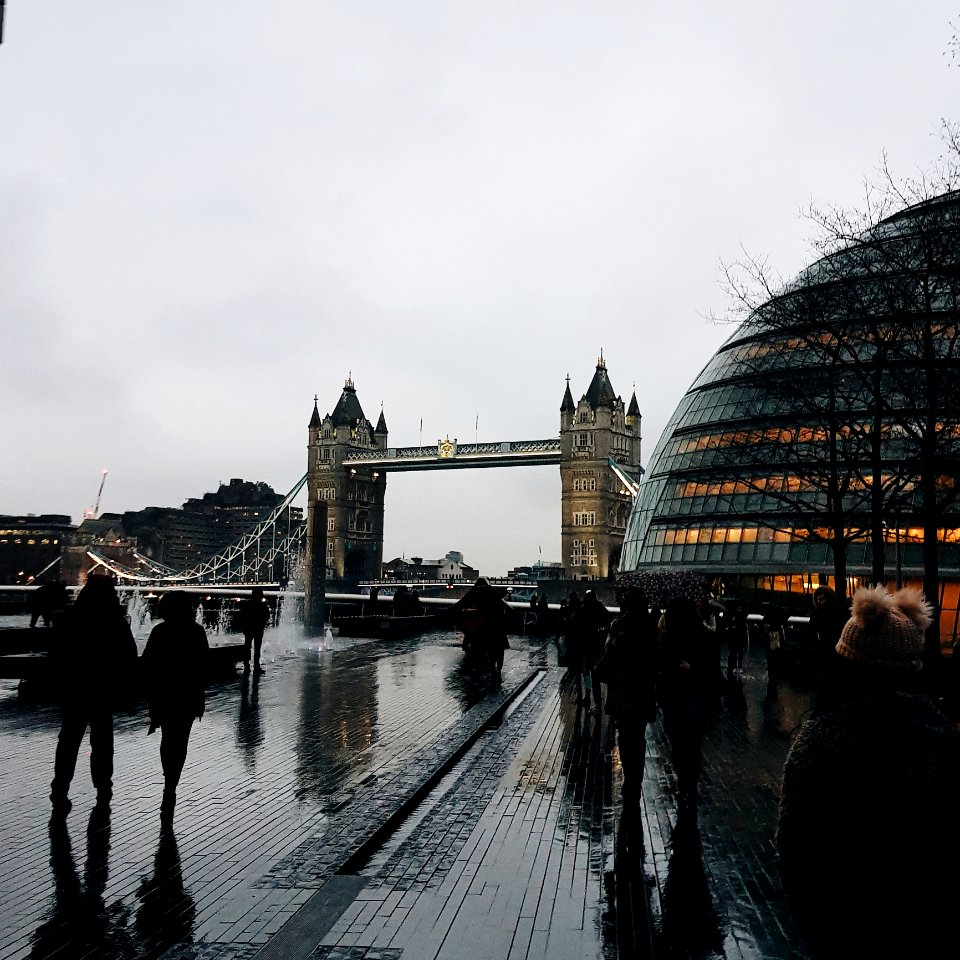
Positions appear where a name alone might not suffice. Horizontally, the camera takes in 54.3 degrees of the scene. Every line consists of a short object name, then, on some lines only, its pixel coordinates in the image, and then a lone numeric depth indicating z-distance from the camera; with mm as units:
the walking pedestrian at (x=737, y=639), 20939
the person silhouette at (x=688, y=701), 9125
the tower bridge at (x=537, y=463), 136500
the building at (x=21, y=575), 168500
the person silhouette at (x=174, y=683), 8984
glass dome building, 17844
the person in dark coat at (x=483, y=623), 21406
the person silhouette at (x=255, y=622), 22698
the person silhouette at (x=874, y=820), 2896
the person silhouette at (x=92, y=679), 8906
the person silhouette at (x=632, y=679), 9344
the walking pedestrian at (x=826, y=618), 12290
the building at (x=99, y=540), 175250
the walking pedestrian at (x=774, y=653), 20045
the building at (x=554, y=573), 147500
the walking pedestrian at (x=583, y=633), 18469
